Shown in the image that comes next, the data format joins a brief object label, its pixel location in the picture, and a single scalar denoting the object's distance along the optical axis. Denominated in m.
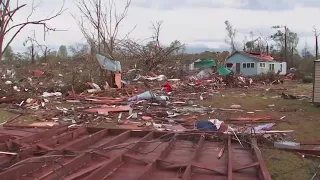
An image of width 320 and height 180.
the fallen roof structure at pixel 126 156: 2.84
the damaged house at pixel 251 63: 31.14
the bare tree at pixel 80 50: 18.51
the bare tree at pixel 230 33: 41.10
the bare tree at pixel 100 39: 16.28
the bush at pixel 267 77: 22.59
